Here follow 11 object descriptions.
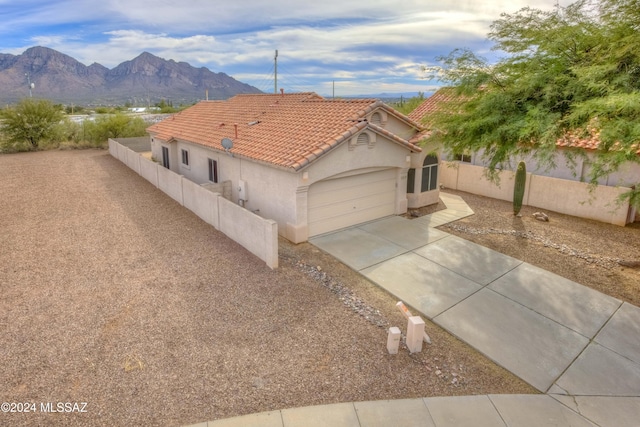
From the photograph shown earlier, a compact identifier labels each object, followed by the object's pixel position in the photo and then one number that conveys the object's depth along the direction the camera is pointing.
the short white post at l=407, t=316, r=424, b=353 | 6.94
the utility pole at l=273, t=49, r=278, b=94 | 38.81
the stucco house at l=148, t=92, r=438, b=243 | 12.12
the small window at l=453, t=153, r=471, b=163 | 20.85
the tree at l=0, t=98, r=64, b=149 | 30.41
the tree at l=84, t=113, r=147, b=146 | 33.88
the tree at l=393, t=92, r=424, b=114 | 27.52
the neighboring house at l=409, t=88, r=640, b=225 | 14.84
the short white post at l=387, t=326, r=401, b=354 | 6.85
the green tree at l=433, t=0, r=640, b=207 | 7.73
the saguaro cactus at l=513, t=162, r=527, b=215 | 15.44
